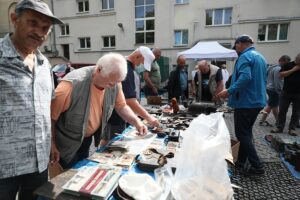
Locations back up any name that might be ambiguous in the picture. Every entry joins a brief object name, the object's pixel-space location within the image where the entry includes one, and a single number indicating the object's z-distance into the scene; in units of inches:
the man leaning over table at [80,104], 58.0
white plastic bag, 41.6
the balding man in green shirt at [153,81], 162.2
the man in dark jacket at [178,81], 168.6
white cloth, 40.7
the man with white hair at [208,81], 154.4
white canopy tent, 293.4
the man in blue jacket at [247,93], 102.9
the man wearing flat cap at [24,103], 44.4
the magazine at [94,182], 40.3
